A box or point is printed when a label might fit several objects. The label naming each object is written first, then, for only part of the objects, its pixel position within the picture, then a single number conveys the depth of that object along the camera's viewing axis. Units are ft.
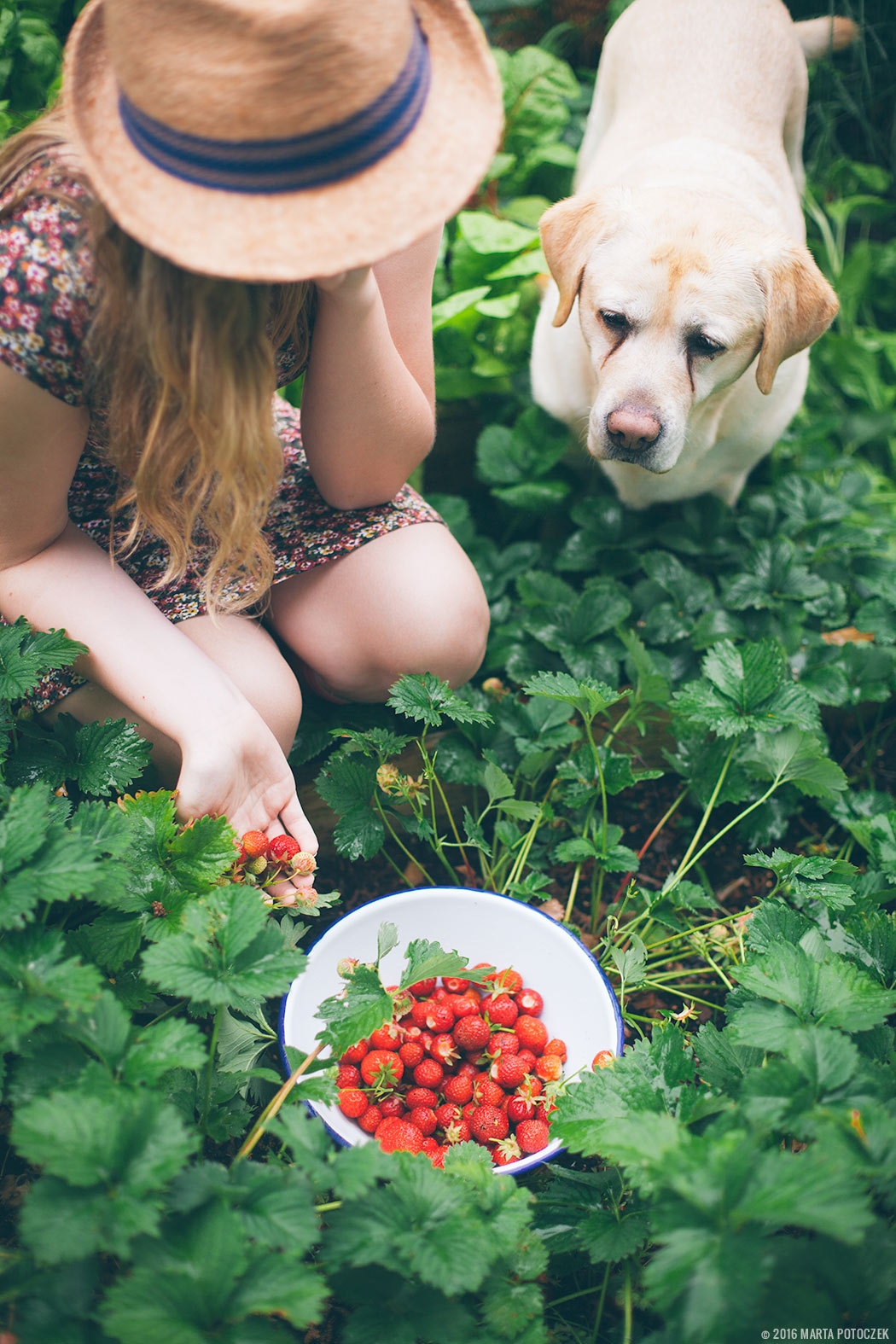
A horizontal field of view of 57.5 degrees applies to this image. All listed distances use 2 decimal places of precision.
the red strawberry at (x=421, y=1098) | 3.65
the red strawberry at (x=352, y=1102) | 3.52
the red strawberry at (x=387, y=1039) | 3.74
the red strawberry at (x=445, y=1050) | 3.75
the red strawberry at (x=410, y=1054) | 3.72
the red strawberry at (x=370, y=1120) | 3.55
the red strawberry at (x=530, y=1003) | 3.93
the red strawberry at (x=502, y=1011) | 3.88
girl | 2.30
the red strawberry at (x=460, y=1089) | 3.73
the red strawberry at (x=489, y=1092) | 3.63
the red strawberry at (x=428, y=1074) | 3.70
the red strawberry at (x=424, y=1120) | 3.55
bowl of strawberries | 3.48
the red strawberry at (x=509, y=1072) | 3.67
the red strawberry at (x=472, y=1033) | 3.76
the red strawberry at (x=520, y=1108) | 3.54
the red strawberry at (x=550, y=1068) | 3.63
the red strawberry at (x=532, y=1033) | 3.82
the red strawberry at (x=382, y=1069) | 3.58
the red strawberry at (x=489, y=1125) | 3.51
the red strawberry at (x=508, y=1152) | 3.37
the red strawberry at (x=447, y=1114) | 3.62
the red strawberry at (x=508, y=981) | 3.95
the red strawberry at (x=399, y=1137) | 3.41
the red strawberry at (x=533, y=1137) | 3.42
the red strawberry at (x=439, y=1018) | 3.84
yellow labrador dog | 4.75
